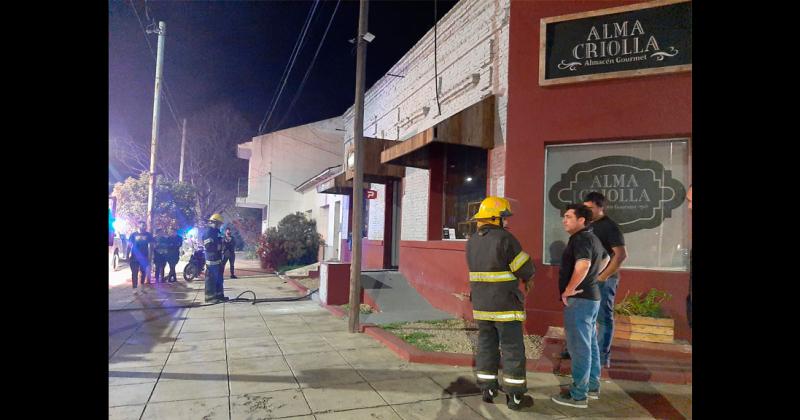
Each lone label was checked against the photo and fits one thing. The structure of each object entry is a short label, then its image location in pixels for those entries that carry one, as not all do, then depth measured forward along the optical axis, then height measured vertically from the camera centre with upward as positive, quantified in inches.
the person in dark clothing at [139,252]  473.1 -32.7
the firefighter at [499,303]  158.2 -26.5
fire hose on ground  392.2 -67.6
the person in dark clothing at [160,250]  515.2 -32.6
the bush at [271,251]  727.7 -44.5
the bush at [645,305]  231.8 -37.0
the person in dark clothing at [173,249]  519.8 -31.6
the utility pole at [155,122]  600.3 +133.2
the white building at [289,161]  1047.6 +150.9
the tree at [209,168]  1254.3 +158.0
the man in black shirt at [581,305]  157.8 -26.1
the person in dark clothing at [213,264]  384.2 -35.3
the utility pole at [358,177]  278.7 +31.9
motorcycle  567.2 -56.5
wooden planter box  223.1 -47.6
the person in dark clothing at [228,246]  514.6 -26.7
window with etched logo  253.0 +25.1
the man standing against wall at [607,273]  191.8 -16.9
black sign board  252.2 +111.9
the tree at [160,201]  864.9 +40.2
